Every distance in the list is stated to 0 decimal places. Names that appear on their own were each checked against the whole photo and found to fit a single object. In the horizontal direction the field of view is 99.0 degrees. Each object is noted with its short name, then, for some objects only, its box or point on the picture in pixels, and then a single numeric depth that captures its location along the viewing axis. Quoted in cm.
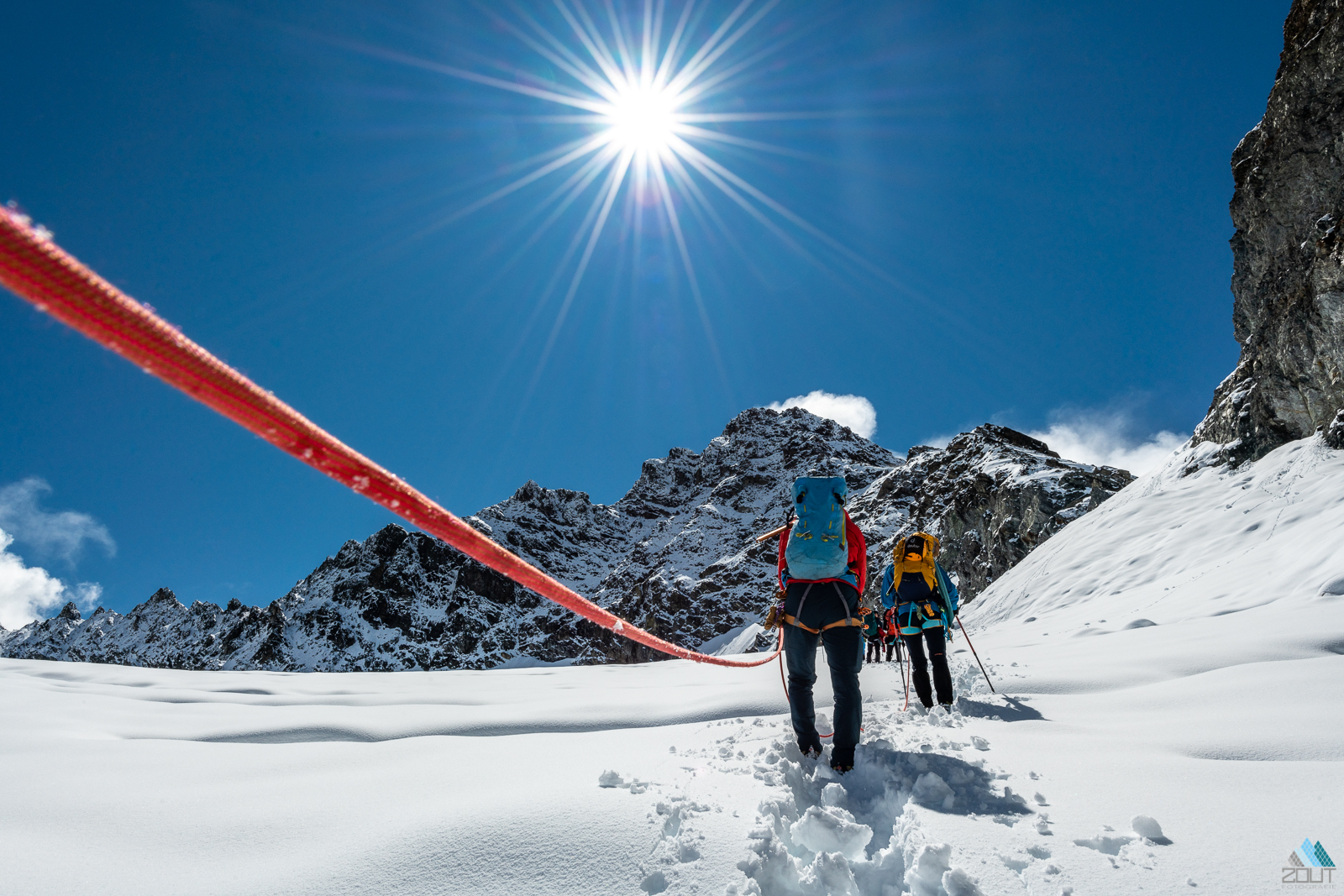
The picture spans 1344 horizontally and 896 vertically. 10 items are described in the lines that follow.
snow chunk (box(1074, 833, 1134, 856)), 212
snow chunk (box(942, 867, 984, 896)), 194
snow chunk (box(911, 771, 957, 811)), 267
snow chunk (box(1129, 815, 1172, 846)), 213
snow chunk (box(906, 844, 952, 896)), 199
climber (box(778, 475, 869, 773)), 366
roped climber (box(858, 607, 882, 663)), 1357
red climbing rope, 121
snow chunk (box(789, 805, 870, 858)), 235
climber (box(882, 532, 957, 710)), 571
